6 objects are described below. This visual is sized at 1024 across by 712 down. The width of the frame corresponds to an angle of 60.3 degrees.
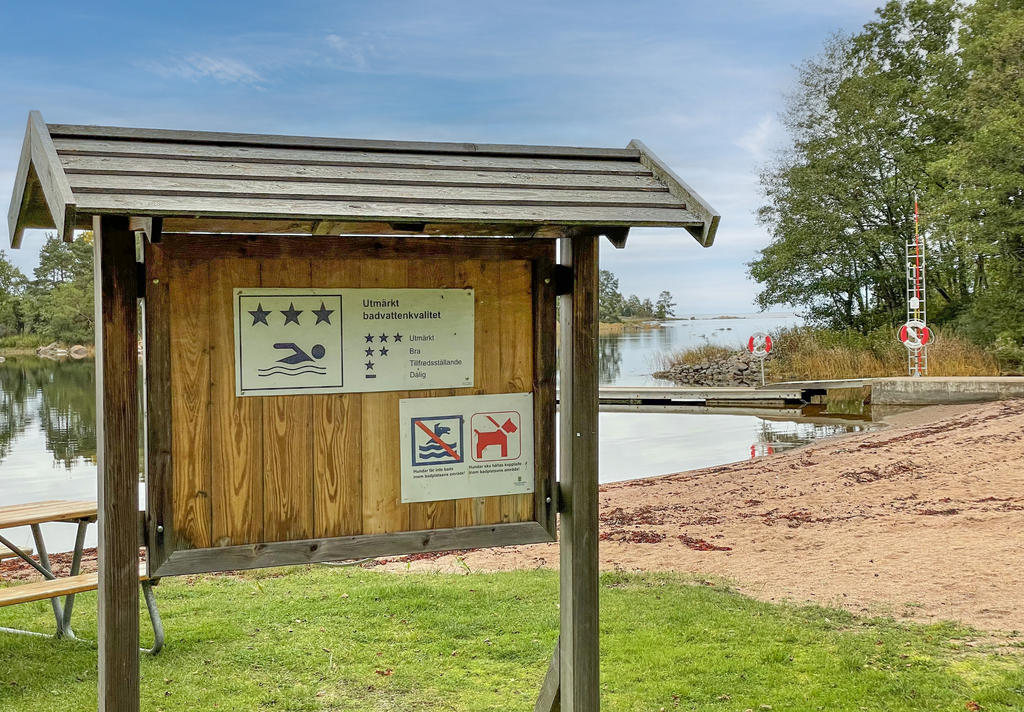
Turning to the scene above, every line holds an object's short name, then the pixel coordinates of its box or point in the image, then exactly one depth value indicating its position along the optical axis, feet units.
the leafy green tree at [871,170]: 85.92
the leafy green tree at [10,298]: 178.33
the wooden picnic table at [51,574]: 14.44
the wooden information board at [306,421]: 9.40
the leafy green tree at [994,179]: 64.13
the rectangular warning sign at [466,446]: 10.25
